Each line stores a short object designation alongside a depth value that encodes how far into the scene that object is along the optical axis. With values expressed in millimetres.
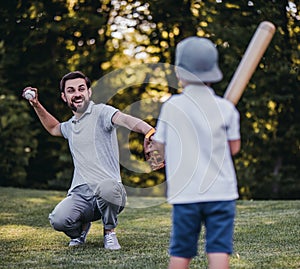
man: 4609
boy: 2877
